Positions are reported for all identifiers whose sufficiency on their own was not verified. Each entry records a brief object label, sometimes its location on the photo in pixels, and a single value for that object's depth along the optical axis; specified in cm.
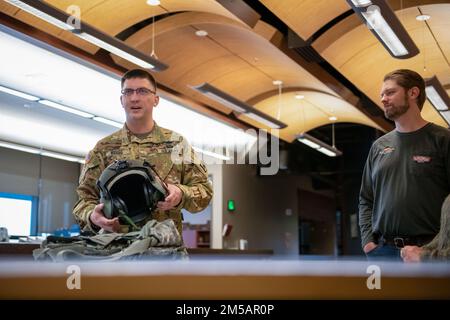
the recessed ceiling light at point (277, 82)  1237
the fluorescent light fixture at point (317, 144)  1223
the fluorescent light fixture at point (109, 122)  913
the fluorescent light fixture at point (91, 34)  494
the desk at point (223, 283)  94
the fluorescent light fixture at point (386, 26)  510
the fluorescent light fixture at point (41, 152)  809
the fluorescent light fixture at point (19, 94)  740
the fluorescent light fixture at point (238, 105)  821
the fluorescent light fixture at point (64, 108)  803
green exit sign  1340
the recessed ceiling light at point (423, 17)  862
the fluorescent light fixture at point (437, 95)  746
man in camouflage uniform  226
